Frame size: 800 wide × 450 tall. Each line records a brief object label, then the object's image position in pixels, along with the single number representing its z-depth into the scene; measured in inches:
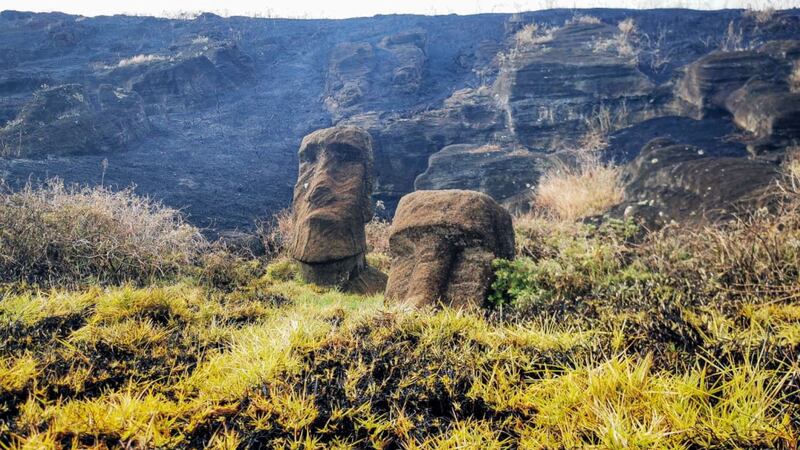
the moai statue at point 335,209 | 247.3
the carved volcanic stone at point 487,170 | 489.4
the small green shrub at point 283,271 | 263.6
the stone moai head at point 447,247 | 154.4
